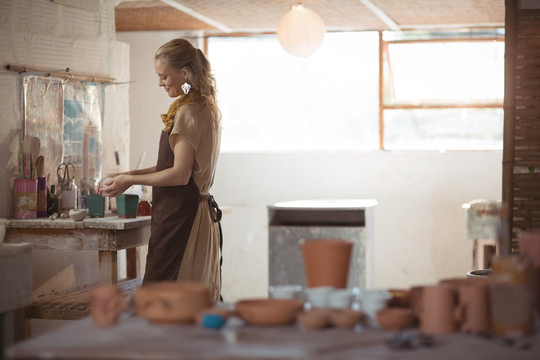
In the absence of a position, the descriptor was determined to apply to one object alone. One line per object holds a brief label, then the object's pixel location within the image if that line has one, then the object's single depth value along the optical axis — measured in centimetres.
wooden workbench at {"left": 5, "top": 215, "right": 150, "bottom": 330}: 425
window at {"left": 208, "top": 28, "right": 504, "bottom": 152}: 692
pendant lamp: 544
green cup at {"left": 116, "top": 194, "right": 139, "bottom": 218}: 445
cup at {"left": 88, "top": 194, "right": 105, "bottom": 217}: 448
